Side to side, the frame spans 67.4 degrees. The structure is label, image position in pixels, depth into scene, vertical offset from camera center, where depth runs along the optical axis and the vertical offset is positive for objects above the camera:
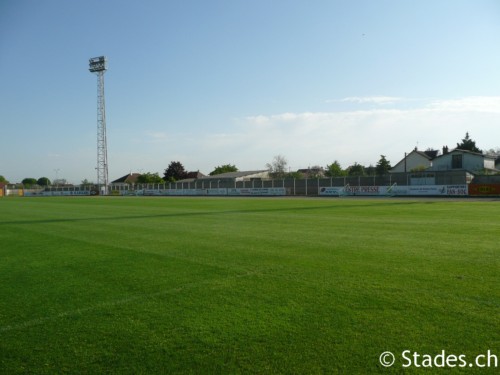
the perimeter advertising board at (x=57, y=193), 82.09 -0.39
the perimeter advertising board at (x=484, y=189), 33.09 -0.76
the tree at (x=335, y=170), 66.87 +2.60
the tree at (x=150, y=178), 94.94 +2.73
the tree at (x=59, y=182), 146.54 +3.71
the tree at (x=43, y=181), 167.40 +4.69
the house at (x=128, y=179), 121.51 +3.57
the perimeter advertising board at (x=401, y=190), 34.84 -0.78
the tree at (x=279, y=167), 94.00 +4.74
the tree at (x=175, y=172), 103.75 +4.56
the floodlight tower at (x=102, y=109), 71.31 +15.34
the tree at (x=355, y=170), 62.11 +2.34
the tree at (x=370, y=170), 59.87 +2.19
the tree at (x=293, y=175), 77.03 +2.36
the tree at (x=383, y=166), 56.06 +2.63
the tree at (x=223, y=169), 108.81 +5.24
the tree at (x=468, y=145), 77.19 +7.49
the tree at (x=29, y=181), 166.50 +4.86
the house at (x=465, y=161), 58.41 +3.24
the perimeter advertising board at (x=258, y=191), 50.88 -0.70
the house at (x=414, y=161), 72.56 +4.17
